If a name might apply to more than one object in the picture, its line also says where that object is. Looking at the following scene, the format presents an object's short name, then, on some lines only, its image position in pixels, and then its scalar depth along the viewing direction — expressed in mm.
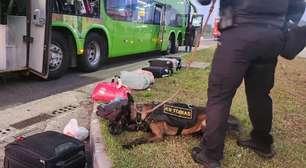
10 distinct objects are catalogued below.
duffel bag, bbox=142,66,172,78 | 5082
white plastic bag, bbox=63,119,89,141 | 2625
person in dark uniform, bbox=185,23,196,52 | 11512
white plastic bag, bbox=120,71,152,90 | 4198
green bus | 4323
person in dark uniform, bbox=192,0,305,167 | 1862
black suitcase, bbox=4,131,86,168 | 1859
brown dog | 2423
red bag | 3468
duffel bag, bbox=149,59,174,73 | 5458
